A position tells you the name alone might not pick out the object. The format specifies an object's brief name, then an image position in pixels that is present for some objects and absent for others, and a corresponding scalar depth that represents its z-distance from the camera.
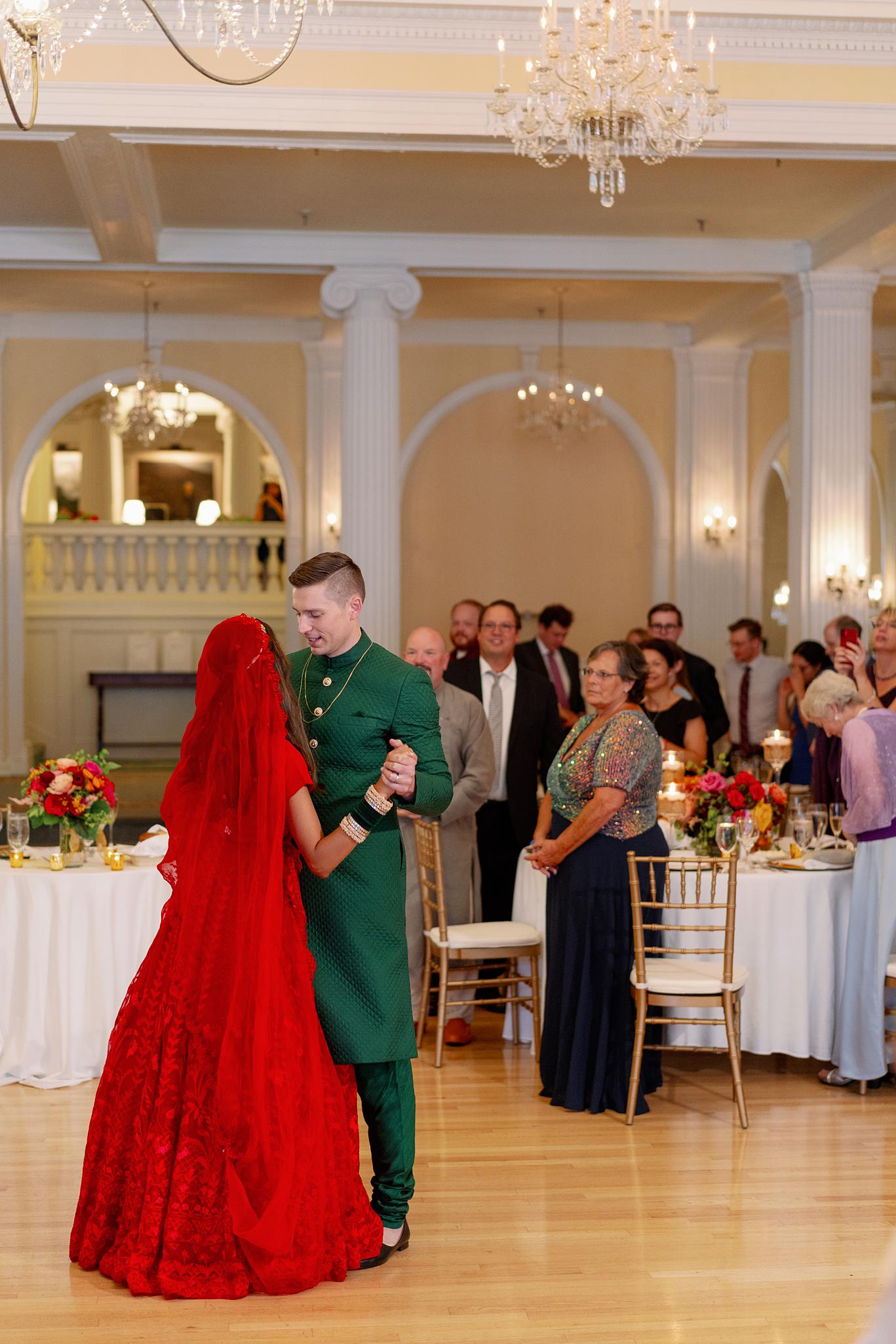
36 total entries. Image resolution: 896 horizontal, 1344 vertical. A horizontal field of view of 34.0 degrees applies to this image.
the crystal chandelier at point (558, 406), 12.79
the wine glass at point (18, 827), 5.83
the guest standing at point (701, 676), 9.31
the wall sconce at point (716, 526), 13.31
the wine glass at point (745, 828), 6.17
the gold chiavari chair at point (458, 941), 6.04
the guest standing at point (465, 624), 9.13
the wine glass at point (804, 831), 6.17
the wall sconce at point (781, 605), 16.23
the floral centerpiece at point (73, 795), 5.80
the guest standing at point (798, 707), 8.88
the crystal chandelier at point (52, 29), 4.05
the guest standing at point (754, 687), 10.72
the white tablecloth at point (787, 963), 5.89
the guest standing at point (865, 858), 5.60
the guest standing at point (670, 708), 7.45
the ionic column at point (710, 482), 13.34
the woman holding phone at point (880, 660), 6.38
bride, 3.59
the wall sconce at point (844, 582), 9.95
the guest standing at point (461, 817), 6.43
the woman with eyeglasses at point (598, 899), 5.41
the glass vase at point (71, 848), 5.98
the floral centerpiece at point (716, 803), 6.12
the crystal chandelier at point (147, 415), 12.01
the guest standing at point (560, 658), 10.51
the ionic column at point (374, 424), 9.72
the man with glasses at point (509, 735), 7.02
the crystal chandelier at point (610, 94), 6.25
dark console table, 14.70
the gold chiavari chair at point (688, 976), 5.27
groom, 3.78
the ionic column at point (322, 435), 12.91
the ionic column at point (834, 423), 9.91
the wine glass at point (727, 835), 5.83
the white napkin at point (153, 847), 6.09
